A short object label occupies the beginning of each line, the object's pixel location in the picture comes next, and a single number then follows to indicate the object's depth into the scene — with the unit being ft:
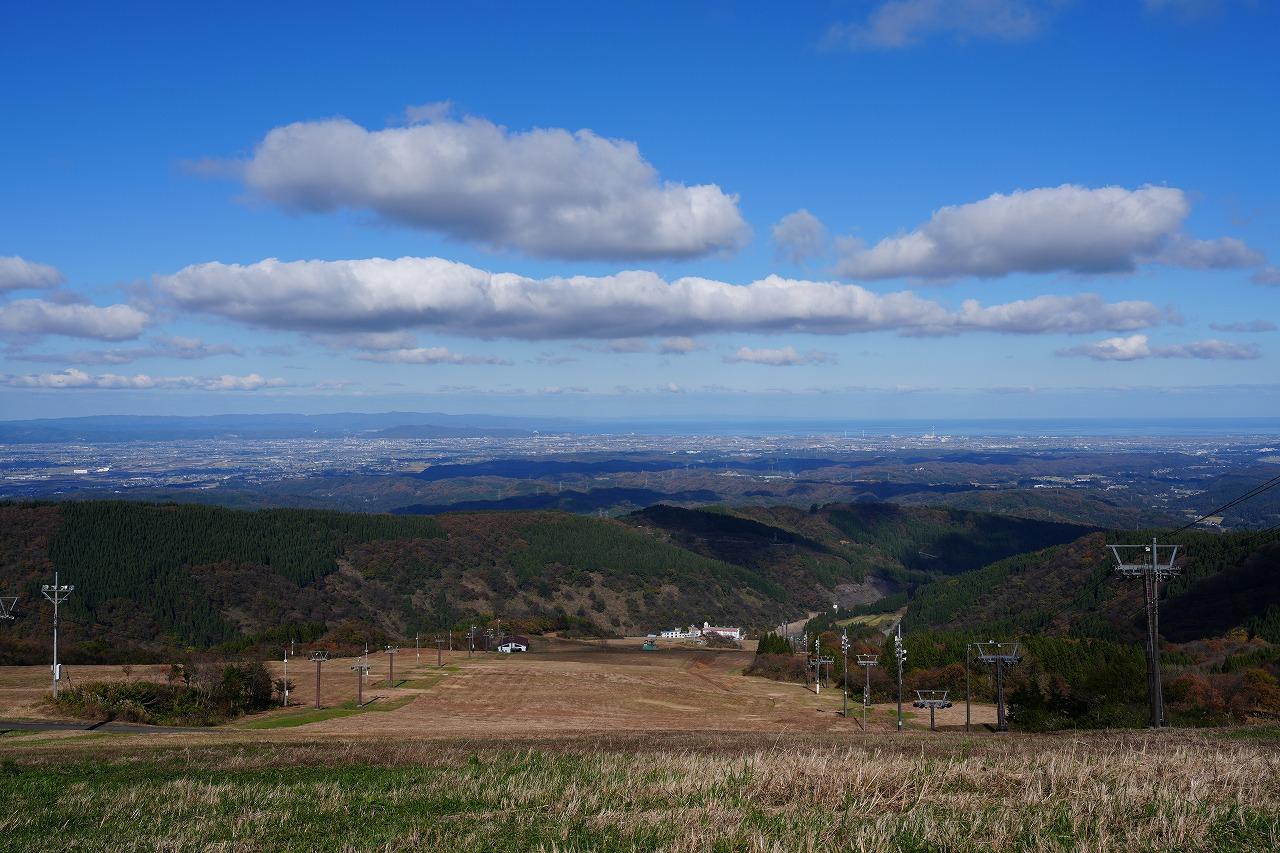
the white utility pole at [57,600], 177.80
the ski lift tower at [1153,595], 130.41
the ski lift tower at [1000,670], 175.94
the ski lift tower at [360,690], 203.21
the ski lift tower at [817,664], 286.91
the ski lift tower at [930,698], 229.04
